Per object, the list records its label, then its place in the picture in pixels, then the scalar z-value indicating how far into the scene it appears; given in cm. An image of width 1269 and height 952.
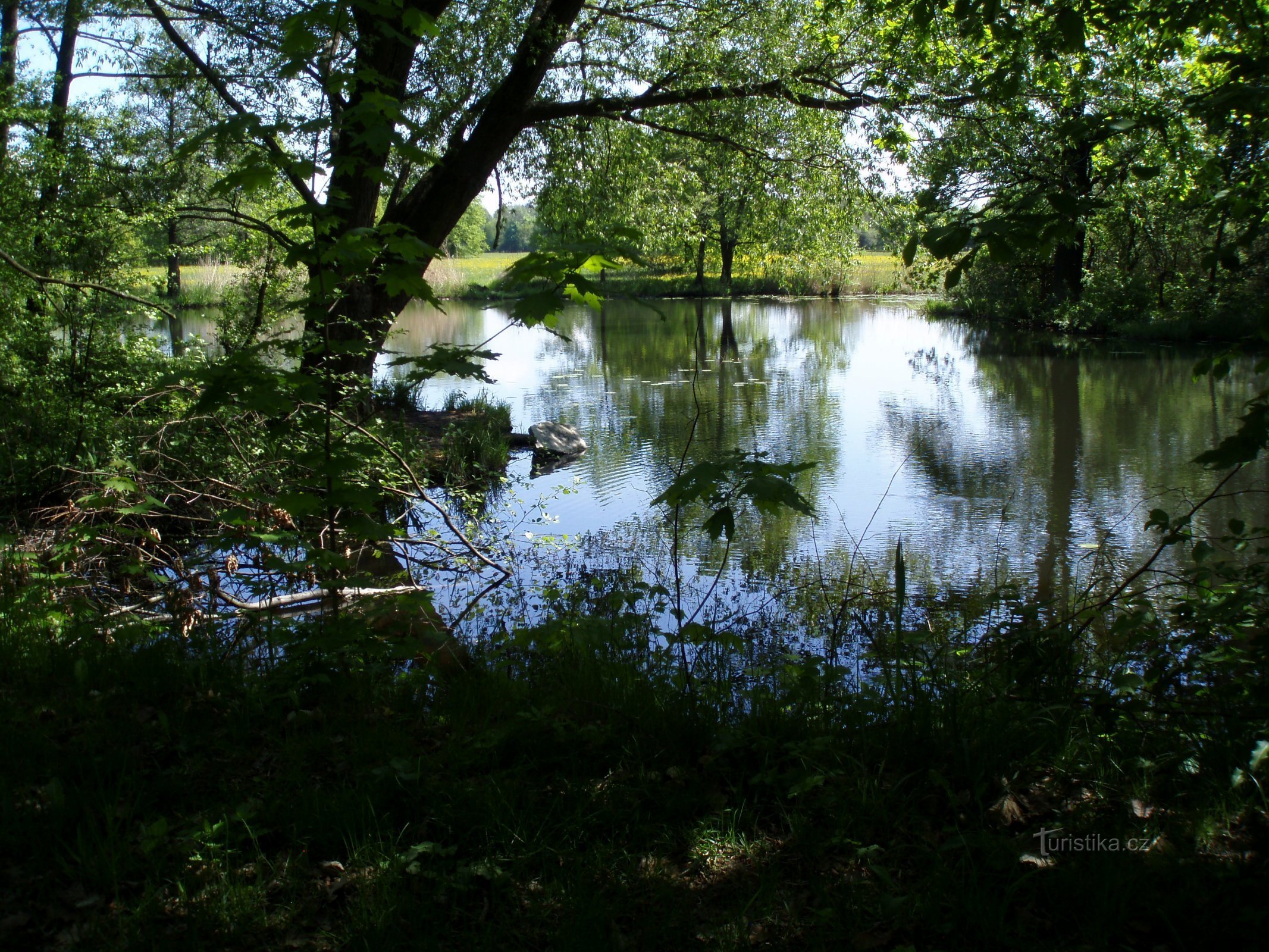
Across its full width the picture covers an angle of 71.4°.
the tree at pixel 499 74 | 906
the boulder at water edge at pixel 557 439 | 1200
